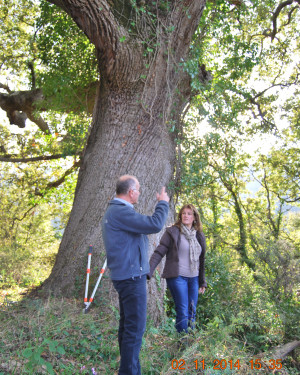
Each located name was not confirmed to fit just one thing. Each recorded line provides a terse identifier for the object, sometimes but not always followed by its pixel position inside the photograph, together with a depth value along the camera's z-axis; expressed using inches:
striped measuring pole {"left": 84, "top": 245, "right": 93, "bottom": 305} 198.1
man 126.3
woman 180.7
